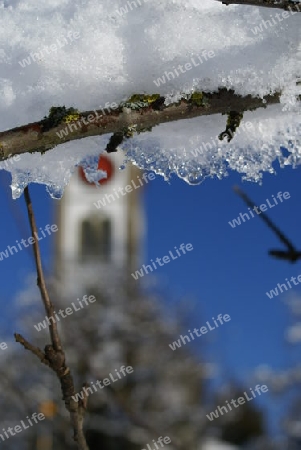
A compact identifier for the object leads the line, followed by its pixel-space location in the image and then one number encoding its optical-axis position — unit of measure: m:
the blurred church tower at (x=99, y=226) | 28.19
